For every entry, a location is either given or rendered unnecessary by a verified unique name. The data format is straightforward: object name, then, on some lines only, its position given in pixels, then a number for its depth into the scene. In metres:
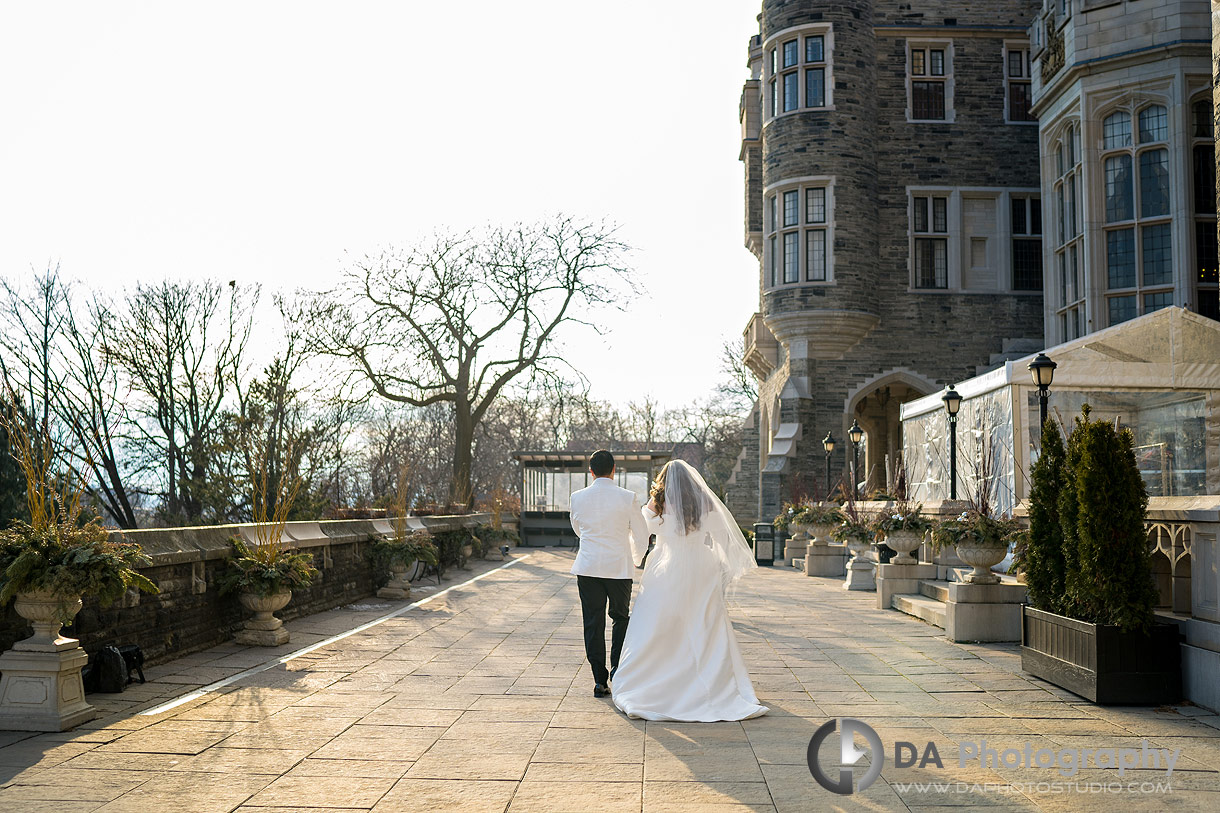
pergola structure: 32.38
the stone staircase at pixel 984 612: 10.23
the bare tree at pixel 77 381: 28.81
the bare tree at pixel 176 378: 29.33
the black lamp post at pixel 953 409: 15.18
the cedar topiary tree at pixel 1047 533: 7.93
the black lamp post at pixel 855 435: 21.69
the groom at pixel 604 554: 7.61
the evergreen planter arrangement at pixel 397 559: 14.74
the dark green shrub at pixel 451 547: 19.47
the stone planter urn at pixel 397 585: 14.65
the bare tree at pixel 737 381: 52.16
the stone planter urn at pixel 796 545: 23.55
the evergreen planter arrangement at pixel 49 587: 6.27
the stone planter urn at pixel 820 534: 20.11
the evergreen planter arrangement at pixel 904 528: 13.15
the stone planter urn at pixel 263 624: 9.76
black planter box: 7.06
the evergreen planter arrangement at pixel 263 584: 9.73
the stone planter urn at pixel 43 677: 6.23
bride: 6.77
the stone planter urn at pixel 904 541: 13.21
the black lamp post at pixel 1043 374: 12.18
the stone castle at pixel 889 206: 25.36
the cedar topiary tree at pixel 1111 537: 7.09
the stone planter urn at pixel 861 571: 16.47
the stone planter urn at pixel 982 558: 9.99
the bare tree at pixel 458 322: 29.70
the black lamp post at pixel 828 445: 23.00
